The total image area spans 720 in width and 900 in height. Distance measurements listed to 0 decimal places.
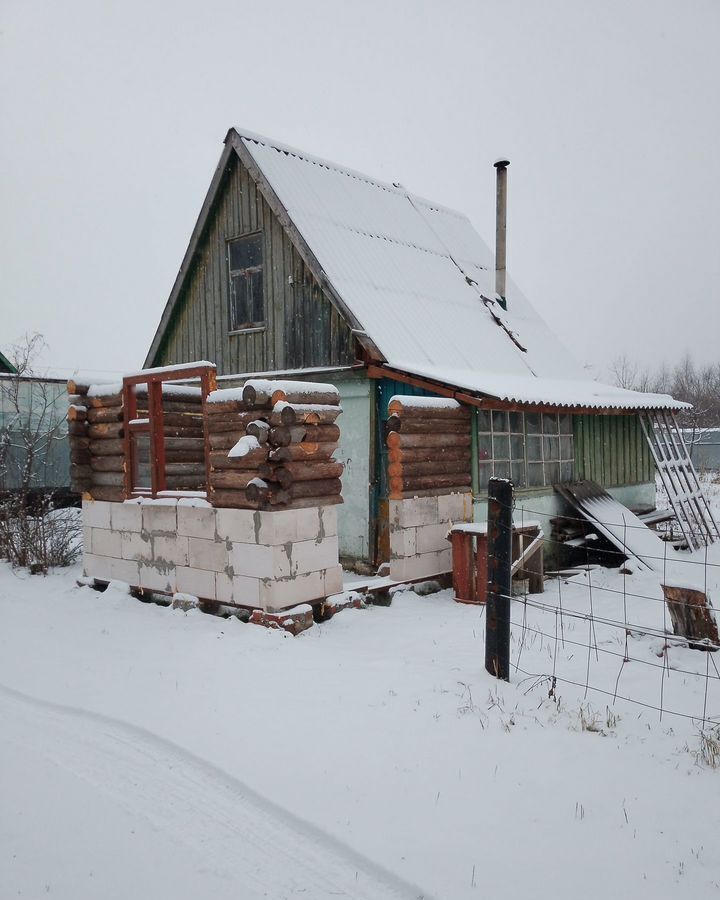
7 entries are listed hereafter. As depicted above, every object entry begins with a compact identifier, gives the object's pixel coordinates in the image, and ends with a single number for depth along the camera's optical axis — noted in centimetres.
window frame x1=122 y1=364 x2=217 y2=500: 799
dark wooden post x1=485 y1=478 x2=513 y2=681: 577
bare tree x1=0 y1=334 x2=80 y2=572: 1107
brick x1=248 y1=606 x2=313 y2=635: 723
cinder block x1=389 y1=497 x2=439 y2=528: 918
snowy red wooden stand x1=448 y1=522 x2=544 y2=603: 894
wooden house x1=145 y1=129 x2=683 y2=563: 1047
